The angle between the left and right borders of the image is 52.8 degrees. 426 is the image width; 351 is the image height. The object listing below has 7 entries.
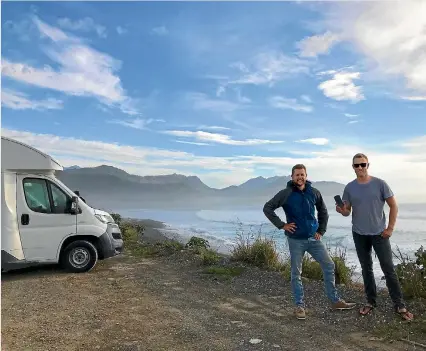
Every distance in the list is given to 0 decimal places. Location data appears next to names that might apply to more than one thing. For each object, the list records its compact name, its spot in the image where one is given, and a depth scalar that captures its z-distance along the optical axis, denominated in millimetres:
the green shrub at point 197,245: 12520
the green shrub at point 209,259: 10320
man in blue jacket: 5973
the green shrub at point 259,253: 9906
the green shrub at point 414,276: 6797
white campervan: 8938
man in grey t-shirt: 5891
